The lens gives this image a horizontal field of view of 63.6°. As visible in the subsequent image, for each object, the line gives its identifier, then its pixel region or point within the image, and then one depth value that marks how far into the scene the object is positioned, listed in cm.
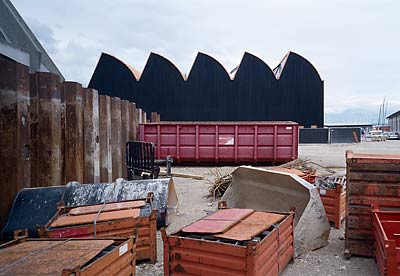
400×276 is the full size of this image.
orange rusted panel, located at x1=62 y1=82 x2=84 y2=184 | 645
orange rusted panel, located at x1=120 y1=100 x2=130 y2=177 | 988
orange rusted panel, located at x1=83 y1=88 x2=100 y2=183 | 711
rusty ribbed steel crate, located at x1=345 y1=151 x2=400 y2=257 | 438
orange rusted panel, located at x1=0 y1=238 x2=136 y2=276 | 265
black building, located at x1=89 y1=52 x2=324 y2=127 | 2797
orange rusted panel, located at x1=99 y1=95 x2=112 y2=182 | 796
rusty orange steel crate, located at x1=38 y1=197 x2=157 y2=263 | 399
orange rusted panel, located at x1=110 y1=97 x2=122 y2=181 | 894
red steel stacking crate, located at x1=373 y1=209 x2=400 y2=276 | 345
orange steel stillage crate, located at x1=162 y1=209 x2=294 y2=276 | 315
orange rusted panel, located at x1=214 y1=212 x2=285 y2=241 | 341
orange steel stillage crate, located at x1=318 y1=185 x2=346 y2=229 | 566
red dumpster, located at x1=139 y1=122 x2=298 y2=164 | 1447
